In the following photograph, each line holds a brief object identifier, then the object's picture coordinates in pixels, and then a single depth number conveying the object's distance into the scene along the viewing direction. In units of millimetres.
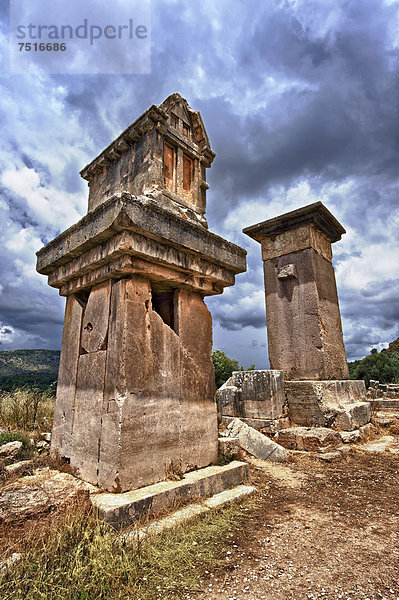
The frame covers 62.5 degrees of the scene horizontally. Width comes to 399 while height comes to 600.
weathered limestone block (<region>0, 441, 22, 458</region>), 3055
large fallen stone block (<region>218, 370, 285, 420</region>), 5520
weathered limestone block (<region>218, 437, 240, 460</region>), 3303
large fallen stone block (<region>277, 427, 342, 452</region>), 4814
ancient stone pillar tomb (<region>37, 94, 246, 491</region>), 2537
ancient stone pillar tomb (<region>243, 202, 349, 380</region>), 5980
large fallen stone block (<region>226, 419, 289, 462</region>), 4449
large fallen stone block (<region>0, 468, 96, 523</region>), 2025
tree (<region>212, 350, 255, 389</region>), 21109
